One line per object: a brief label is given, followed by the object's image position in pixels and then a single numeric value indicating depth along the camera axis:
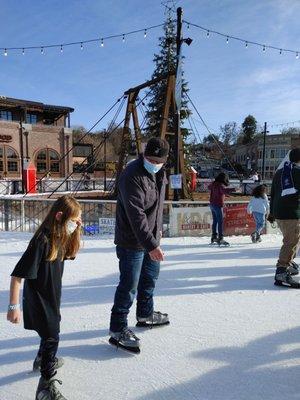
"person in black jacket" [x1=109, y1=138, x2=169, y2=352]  2.82
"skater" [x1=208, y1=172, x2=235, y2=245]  7.97
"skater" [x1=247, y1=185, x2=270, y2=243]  8.20
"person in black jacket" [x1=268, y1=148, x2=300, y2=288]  4.67
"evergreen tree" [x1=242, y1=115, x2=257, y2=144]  75.25
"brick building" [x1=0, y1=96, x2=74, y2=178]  36.47
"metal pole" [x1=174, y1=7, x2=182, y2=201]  11.10
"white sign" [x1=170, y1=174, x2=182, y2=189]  11.30
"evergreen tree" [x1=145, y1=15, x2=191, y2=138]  27.16
